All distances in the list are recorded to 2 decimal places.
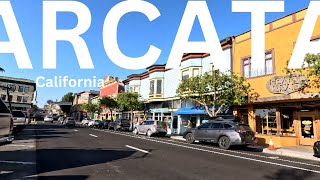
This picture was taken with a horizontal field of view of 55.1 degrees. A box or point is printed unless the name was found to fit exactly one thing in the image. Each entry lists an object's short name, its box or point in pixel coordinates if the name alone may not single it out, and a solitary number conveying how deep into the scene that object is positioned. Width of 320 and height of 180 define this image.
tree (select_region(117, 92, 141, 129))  41.62
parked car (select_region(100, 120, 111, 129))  46.68
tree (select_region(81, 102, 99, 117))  70.81
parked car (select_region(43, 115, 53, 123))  77.62
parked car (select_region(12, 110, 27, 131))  23.70
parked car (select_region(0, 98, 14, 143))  7.60
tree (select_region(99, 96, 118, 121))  51.53
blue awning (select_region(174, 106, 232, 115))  25.72
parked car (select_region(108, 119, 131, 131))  38.97
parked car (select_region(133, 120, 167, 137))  28.61
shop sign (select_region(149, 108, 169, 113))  37.78
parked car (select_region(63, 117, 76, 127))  49.00
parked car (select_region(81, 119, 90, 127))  59.36
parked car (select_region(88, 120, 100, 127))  51.91
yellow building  19.67
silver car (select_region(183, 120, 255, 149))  17.48
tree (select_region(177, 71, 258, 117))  23.11
